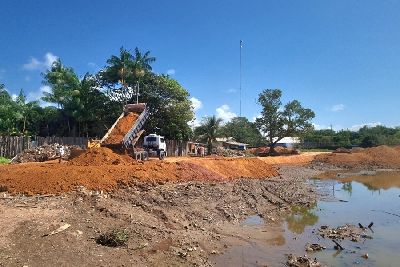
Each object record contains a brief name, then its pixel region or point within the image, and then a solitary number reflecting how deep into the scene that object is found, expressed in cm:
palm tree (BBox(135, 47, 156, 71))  5149
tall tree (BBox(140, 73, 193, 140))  4800
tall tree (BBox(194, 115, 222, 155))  4821
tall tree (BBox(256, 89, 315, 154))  5688
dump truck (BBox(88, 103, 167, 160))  2509
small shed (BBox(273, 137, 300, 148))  8444
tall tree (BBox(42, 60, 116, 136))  4847
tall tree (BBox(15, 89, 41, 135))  4662
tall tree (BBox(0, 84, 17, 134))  4234
